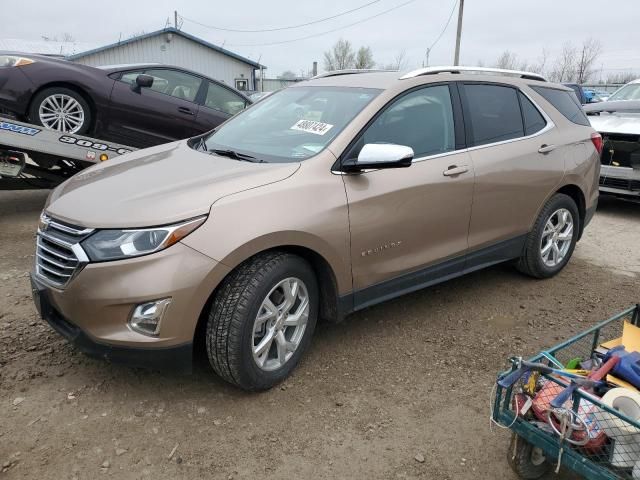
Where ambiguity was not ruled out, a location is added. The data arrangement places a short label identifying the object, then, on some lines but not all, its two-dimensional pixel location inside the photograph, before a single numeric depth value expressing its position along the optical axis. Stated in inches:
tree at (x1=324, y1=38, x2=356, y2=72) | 2249.0
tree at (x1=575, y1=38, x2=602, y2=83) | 1765.5
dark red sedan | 233.3
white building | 1136.8
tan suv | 100.3
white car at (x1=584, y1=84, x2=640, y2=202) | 273.0
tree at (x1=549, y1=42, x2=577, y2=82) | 1802.4
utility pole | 979.9
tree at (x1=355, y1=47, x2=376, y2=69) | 2138.5
